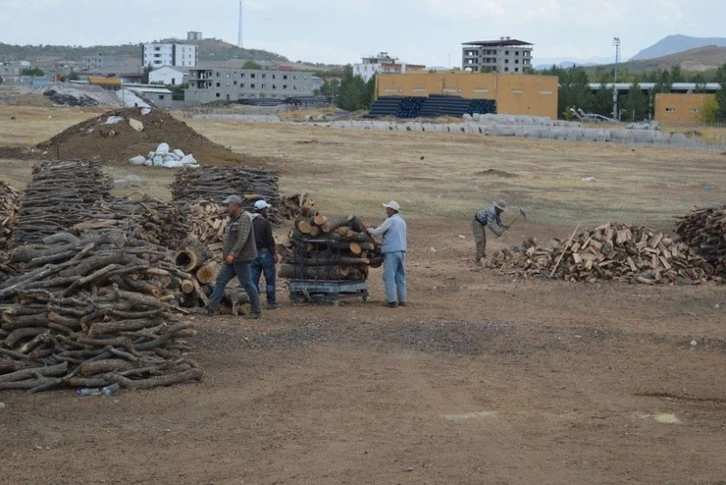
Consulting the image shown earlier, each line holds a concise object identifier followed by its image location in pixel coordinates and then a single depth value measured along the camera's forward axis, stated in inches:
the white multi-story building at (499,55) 6501.0
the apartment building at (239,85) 5915.4
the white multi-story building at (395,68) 7588.6
